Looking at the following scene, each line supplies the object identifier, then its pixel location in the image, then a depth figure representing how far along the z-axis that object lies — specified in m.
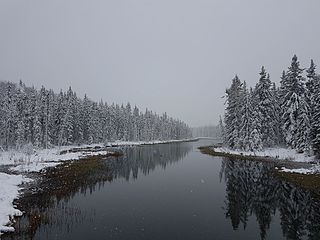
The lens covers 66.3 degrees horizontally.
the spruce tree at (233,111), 56.44
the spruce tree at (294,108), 41.09
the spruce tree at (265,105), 52.47
